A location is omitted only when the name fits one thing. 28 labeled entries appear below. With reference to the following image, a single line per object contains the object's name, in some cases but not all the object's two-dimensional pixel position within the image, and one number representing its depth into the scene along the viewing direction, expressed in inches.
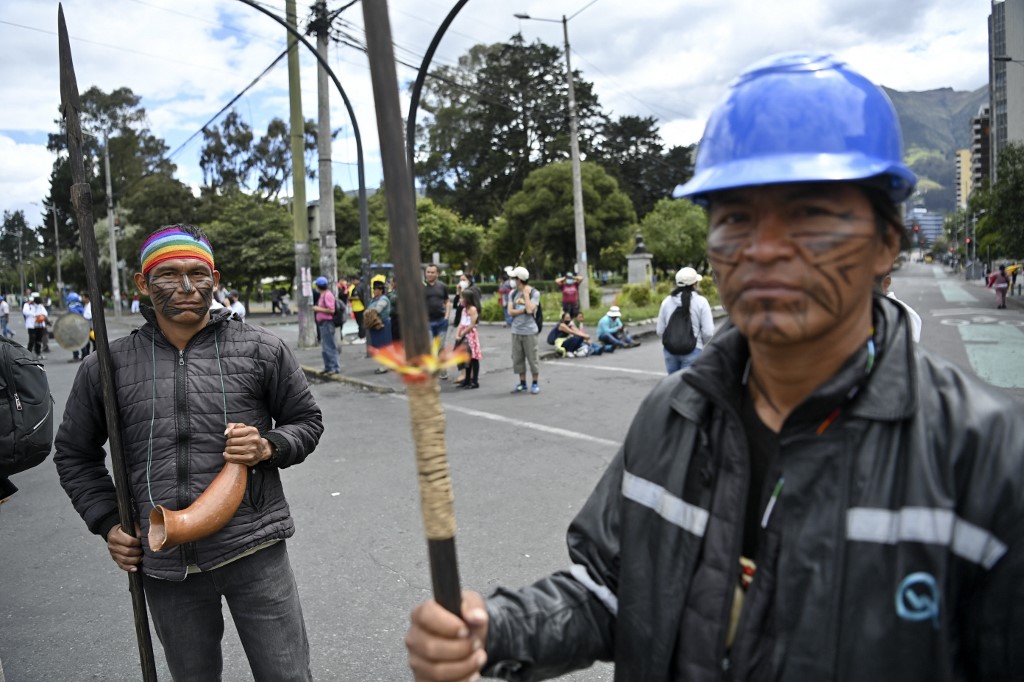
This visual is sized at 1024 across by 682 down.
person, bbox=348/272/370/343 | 574.9
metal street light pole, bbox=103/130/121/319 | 1409.9
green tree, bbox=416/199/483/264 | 1637.6
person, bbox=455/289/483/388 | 434.0
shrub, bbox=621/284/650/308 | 998.4
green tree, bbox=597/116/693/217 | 2020.2
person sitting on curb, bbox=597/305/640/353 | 610.2
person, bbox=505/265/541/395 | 412.8
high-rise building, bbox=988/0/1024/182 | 2279.8
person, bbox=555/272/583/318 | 706.2
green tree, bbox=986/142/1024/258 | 1018.7
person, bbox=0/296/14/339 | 895.7
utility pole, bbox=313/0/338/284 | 647.1
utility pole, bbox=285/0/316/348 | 671.8
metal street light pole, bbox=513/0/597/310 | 874.8
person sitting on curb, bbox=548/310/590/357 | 584.4
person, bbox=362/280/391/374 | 448.1
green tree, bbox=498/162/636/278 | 1529.3
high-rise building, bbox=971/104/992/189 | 3848.7
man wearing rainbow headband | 93.0
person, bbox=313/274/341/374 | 508.7
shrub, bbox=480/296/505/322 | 959.0
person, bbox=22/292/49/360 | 759.1
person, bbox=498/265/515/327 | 892.8
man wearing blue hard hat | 42.1
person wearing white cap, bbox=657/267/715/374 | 313.7
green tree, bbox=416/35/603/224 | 1939.0
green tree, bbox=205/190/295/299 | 1401.3
